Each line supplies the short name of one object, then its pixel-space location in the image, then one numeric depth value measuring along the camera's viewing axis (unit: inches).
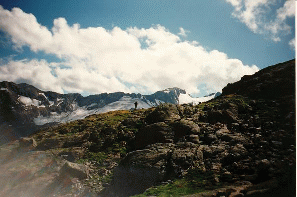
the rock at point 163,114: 1248.8
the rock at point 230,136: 807.1
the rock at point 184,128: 997.8
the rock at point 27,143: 1371.8
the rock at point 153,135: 1023.6
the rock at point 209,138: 883.4
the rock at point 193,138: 907.4
